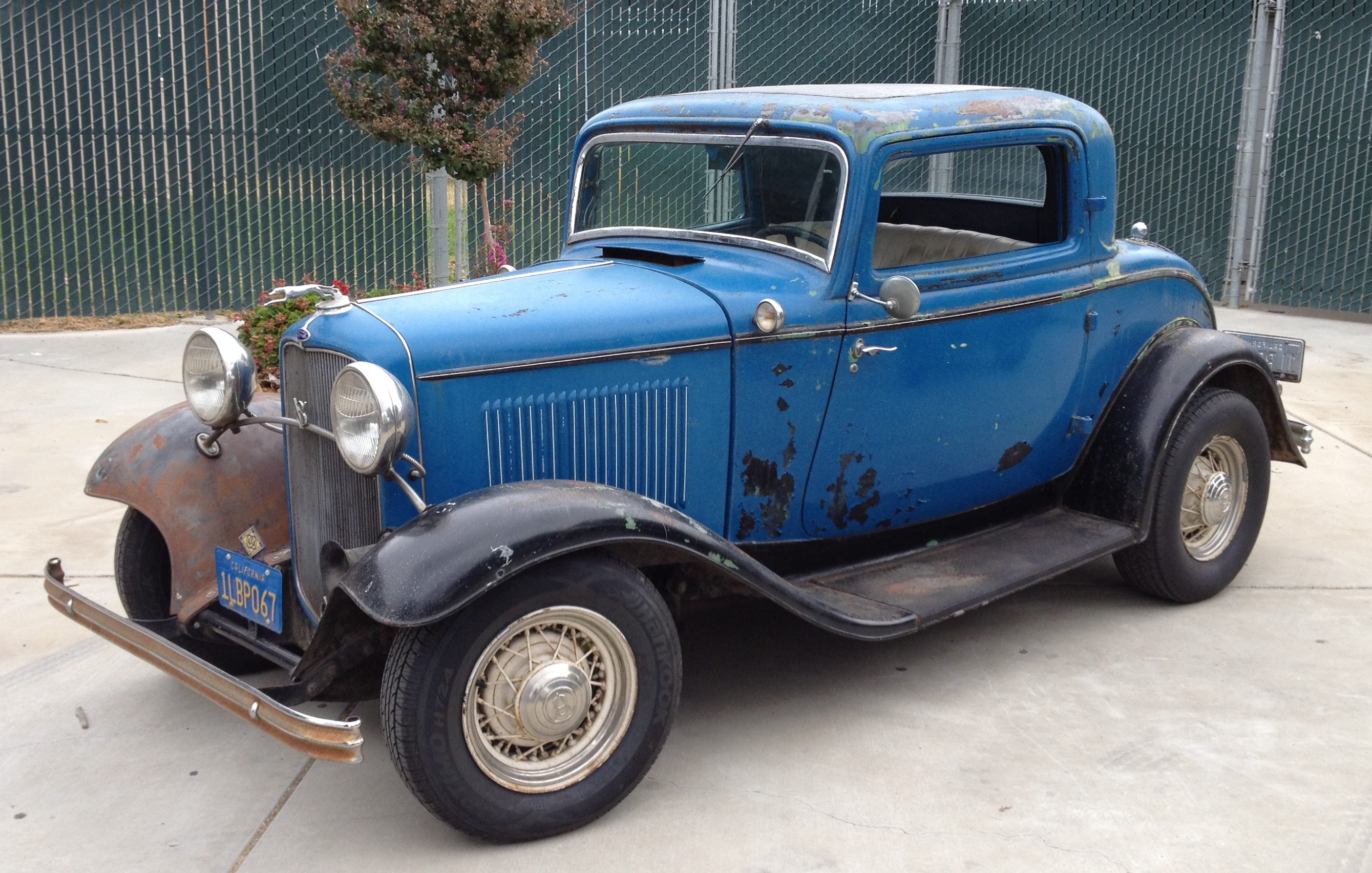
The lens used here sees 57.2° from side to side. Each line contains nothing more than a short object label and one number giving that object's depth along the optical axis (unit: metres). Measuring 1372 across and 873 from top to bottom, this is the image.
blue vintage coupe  2.88
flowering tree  6.59
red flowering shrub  5.78
